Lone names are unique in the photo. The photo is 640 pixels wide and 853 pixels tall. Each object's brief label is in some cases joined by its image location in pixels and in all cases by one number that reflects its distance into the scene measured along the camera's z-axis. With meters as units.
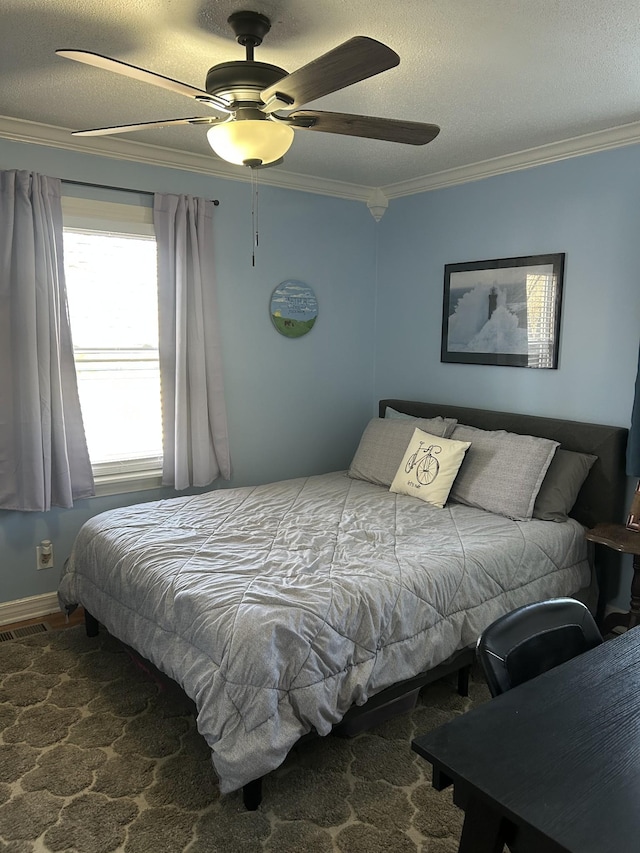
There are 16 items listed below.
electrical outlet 3.42
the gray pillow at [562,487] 3.20
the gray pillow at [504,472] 3.22
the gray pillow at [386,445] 3.75
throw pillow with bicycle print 3.41
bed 2.02
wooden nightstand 2.91
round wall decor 4.12
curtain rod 3.33
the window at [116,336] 3.42
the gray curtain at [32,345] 3.12
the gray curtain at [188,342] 3.59
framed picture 3.56
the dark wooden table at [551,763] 1.05
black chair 1.54
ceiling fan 1.78
